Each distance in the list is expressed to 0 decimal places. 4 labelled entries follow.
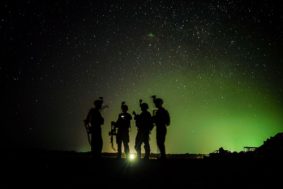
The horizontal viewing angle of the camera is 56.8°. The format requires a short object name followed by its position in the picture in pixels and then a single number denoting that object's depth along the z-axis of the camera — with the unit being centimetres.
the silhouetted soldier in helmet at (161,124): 888
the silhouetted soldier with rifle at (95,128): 905
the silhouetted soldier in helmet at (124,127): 1123
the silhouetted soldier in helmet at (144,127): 1035
